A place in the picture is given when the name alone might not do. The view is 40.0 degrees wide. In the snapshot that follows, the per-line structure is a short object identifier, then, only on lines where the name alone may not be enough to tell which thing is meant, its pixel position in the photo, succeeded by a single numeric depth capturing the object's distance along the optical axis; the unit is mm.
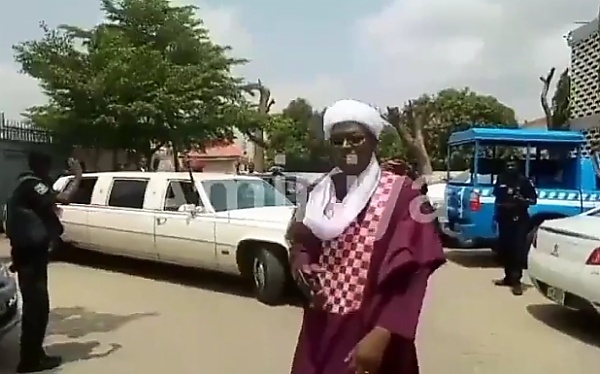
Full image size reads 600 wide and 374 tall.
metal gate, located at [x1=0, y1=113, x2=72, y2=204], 17078
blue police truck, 11273
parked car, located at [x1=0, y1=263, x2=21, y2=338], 5590
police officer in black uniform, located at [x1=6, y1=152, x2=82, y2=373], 5328
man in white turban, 2572
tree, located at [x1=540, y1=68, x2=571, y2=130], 27438
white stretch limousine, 8391
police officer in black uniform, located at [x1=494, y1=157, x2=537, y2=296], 9383
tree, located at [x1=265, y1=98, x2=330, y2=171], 31669
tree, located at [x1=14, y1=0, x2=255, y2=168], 17109
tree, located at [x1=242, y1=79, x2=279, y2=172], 20203
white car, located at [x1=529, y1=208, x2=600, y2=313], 6557
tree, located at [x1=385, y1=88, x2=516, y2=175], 34250
